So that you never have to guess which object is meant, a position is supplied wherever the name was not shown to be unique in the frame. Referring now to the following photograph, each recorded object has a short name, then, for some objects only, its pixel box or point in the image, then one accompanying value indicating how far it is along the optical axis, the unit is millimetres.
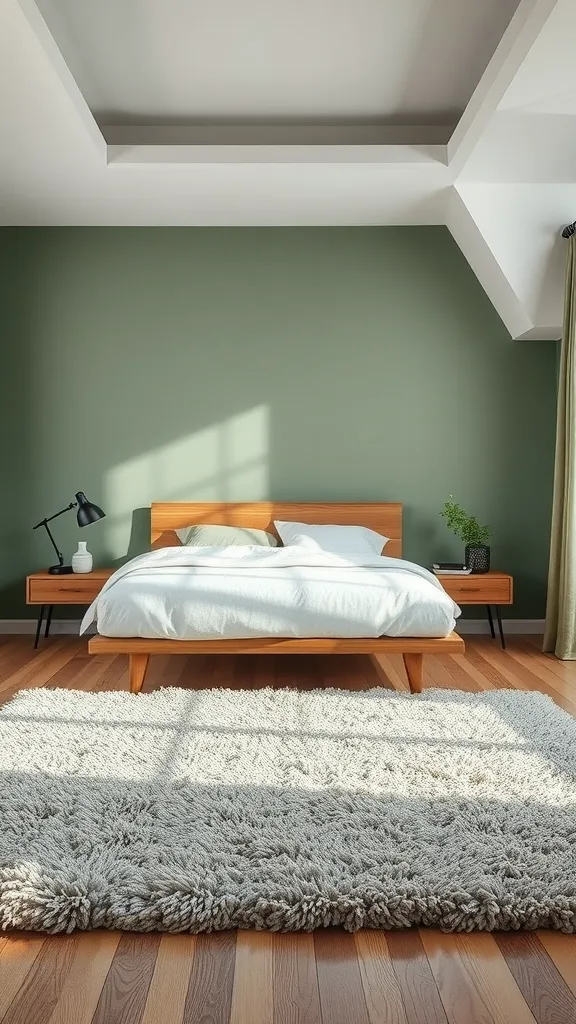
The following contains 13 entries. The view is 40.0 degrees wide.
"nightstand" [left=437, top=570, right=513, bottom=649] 4633
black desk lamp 4613
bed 3418
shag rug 1666
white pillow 4566
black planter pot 4762
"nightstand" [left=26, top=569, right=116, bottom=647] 4594
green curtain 4336
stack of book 4695
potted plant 4766
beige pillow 4699
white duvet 3400
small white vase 4746
